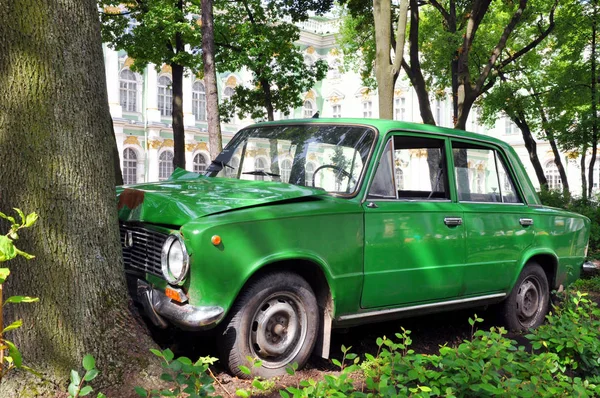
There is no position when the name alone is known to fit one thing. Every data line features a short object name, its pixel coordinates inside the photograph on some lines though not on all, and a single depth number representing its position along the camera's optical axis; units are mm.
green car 4121
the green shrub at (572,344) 4625
